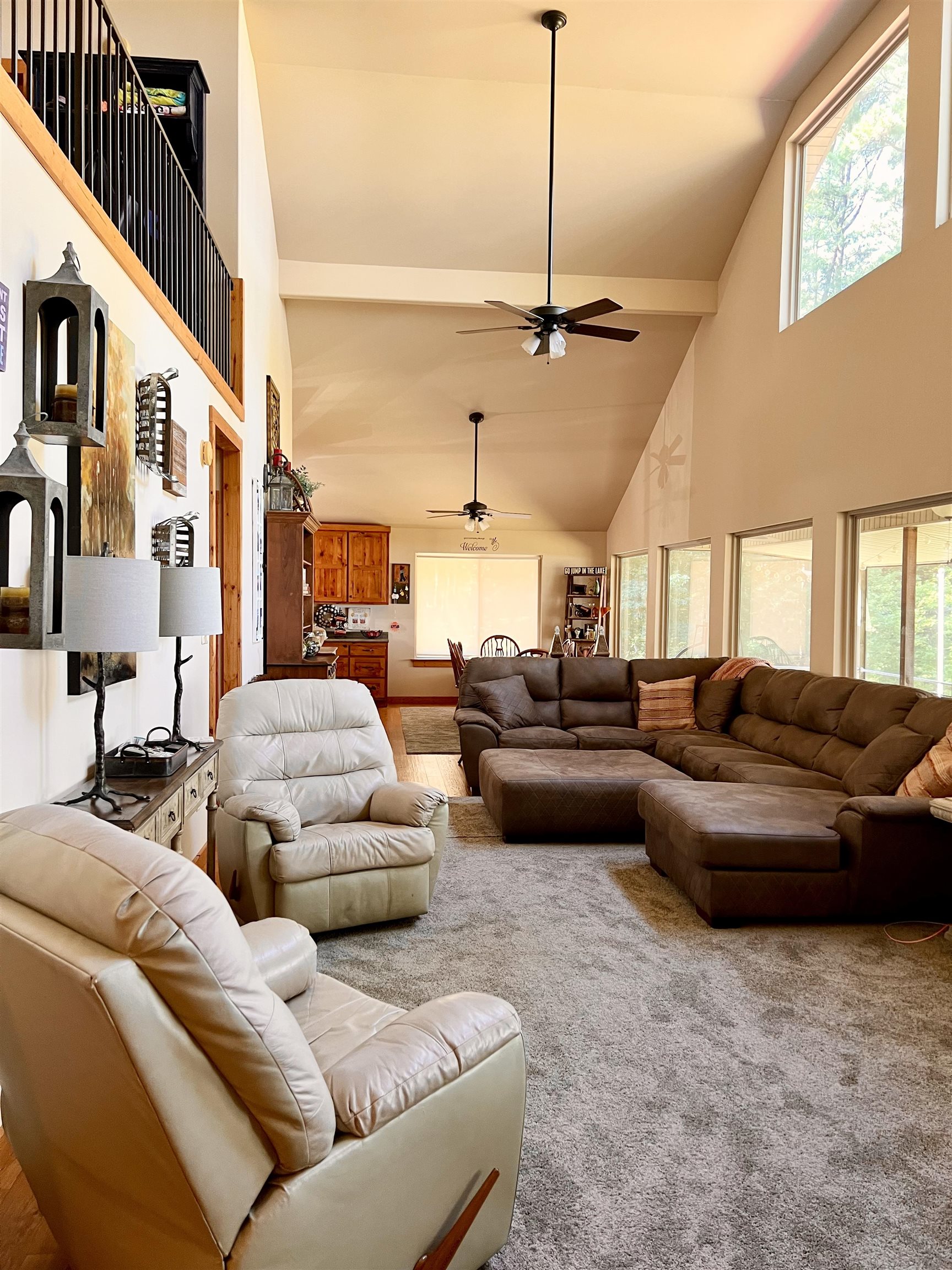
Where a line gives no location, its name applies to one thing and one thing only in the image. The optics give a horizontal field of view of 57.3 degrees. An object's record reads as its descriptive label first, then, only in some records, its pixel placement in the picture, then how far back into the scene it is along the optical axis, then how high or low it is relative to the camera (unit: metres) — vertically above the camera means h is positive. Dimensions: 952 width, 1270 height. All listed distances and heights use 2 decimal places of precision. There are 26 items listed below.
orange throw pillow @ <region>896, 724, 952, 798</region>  3.52 -0.64
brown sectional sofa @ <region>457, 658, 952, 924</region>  3.49 -0.85
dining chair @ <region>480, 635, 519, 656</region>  10.84 -0.42
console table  2.30 -0.57
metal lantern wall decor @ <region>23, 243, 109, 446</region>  2.21 +0.66
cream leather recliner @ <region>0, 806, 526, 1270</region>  1.06 -0.69
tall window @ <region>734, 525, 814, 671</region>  5.99 +0.17
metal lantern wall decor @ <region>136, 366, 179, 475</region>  3.27 +0.74
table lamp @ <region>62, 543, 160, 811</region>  2.16 +0.01
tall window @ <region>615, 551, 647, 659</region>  10.05 +0.13
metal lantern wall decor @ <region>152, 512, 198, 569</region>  3.58 +0.30
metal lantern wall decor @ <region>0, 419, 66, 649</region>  2.04 +0.13
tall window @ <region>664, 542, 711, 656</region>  7.95 +0.17
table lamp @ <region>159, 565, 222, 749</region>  3.14 +0.03
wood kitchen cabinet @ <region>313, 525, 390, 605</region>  11.66 +0.66
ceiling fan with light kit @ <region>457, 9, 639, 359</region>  4.82 +1.69
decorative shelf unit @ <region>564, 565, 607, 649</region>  11.81 +0.16
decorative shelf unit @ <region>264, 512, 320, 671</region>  6.32 +0.18
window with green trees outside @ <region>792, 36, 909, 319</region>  4.88 +2.67
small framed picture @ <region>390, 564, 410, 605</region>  11.86 +0.41
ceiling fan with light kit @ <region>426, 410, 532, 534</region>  9.20 +1.09
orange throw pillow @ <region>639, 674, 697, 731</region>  6.28 -0.65
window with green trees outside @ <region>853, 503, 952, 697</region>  4.49 +0.12
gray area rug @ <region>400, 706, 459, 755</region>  7.98 -1.21
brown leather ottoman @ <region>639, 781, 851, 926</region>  3.49 -1.01
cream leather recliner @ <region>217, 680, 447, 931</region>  3.19 -0.80
